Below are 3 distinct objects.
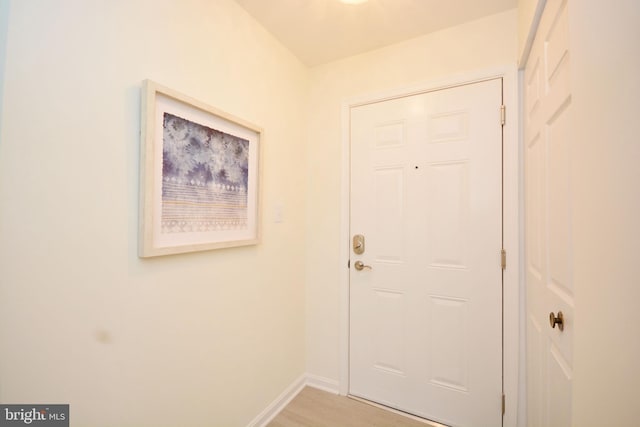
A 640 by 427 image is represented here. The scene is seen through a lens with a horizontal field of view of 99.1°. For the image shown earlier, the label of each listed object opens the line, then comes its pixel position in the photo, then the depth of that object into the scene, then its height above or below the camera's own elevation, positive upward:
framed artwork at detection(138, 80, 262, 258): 1.05 +0.18
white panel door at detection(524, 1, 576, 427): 0.88 -0.01
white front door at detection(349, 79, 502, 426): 1.56 -0.24
